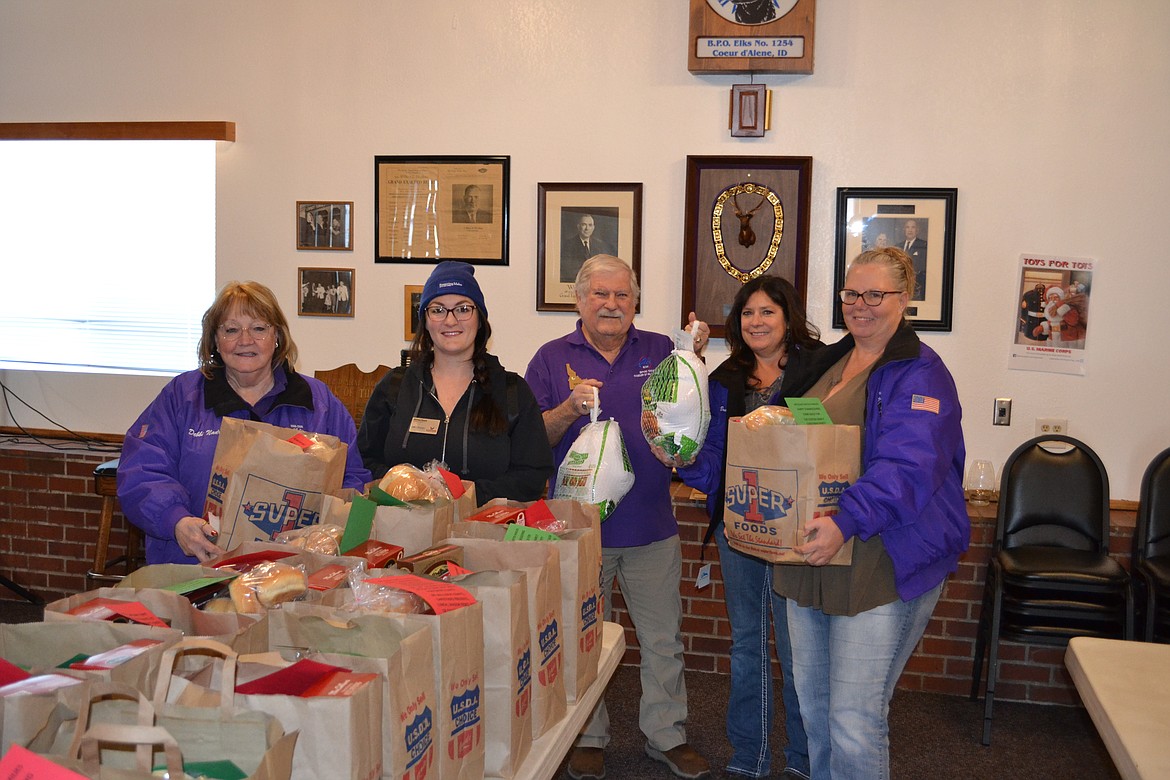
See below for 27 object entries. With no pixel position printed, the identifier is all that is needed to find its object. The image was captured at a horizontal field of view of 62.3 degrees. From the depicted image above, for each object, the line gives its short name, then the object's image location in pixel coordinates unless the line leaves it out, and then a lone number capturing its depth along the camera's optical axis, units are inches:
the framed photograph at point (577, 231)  152.6
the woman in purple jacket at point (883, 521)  77.2
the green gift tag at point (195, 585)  52.1
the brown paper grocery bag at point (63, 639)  44.8
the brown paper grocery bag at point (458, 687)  46.3
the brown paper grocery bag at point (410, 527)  64.6
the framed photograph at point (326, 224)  161.2
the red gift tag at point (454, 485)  72.9
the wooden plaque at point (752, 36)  142.3
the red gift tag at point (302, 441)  72.5
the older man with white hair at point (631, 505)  105.8
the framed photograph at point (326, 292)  162.2
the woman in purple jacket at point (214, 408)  86.4
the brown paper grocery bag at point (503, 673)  51.8
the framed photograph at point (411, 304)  159.5
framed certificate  156.7
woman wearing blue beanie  90.0
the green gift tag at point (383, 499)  66.2
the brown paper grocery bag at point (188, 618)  46.1
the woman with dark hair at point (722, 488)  102.0
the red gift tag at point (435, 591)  48.7
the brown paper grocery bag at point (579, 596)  61.4
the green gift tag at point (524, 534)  62.4
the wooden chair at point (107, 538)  147.6
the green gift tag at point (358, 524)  62.6
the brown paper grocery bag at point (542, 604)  56.4
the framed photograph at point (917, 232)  144.4
